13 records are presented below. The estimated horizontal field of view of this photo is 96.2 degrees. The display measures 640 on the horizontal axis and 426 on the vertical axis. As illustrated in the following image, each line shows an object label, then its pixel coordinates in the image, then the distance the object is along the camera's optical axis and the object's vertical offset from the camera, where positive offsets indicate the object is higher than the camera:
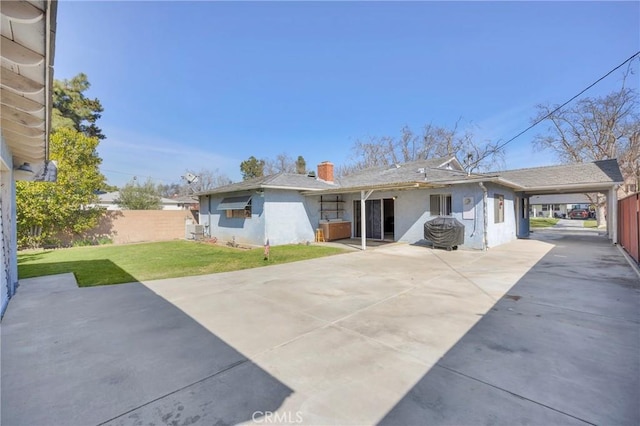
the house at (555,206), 39.17 +1.20
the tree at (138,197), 24.84 +1.74
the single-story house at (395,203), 12.64 +0.60
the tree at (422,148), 29.81 +7.67
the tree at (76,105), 21.78 +9.05
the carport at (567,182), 14.07 +1.52
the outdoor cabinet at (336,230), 16.22 -0.91
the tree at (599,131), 25.39 +7.79
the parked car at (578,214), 44.75 -0.33
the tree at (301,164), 42.94 +7.63
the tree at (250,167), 39.81 +6.72
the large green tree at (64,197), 13.48 +1.04
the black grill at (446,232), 12.16 -0.81
